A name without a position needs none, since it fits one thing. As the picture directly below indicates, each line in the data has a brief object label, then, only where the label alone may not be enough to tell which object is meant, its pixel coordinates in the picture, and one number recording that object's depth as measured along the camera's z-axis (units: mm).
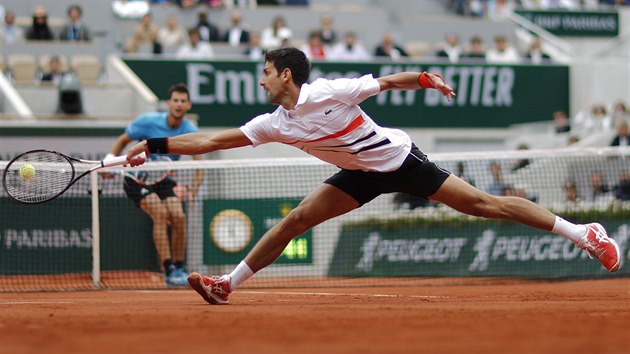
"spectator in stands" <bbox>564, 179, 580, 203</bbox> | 14516
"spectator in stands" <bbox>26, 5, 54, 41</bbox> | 20516
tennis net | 13117
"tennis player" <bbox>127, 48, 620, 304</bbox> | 8023
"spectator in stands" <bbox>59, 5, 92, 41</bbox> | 20656
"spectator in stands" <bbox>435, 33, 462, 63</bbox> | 22547
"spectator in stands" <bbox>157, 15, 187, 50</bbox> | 21328
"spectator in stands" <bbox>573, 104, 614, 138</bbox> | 21125
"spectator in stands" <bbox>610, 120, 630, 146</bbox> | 18328
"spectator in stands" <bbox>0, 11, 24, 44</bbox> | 20641
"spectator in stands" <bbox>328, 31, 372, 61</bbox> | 21328
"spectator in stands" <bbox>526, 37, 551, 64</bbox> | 23344
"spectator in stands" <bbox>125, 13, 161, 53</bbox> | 20812
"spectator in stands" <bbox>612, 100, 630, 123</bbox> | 21156
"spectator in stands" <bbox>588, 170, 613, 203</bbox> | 14568
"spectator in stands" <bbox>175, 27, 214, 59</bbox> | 20328
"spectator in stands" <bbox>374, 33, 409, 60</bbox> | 21297
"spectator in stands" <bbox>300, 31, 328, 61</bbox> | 21016
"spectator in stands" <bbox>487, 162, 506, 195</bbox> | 14297
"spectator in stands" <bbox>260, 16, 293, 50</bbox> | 21578
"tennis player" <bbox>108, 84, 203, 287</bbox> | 11953
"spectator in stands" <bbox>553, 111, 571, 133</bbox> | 21406
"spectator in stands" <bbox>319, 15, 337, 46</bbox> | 22766
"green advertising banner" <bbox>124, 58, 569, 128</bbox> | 19719
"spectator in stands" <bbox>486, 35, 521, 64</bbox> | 23066
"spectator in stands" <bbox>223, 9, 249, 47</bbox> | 21922
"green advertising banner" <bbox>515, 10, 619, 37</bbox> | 28484
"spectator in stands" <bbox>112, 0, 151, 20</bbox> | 22469
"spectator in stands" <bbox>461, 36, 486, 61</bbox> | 22734
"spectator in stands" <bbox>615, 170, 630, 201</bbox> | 14594
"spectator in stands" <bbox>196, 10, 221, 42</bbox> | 21703
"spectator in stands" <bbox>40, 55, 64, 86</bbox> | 18938
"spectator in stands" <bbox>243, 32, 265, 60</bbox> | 20906
